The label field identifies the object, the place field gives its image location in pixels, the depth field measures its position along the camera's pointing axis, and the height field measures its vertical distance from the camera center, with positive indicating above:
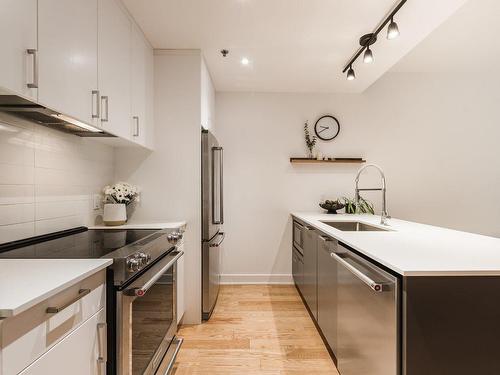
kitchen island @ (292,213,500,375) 1.07 -0.47
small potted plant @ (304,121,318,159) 3.71 +0.61
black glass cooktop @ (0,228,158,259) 1.22 -0.28
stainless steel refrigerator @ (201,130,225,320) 2.55 -0.28
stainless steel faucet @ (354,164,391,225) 2.38 -0.25
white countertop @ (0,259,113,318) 0.70 -0.27
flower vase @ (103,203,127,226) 2.15 -0.19
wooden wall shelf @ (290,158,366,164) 3.66 +0.34
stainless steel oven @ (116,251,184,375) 1.19 -0.66
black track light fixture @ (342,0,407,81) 1.84 +1.15
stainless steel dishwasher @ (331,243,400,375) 1.16 -0.62
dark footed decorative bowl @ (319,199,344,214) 3.39 -0.22
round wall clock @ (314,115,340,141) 3.76 +0.78
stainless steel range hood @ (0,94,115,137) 1.22 +0.36
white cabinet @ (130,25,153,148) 2.13 +0.77
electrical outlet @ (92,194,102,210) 2.19 -0.10
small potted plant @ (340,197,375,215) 3.53 -0.24
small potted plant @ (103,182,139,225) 2.15 -0.10
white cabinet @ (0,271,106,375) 0.69 -0.39
